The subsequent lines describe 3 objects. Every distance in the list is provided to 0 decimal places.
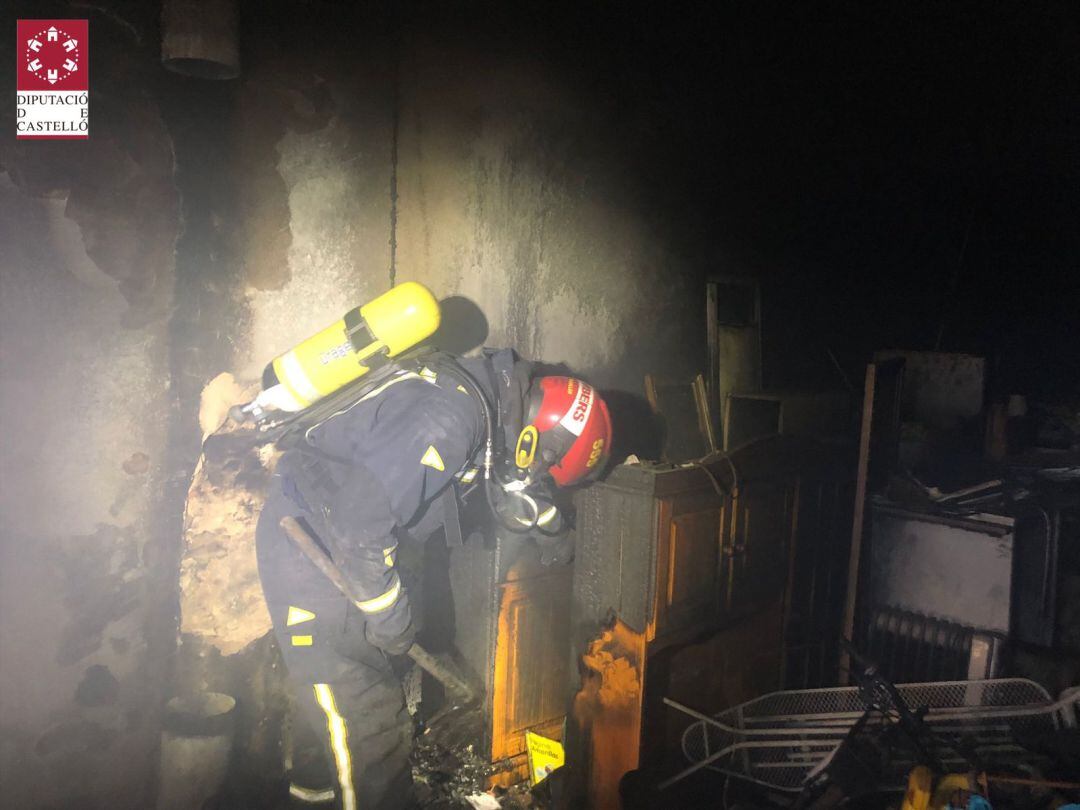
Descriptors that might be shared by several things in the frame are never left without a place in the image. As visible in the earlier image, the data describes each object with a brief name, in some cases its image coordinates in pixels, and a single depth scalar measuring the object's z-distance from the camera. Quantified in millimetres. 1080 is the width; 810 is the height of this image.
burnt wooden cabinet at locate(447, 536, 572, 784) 3754
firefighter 2789
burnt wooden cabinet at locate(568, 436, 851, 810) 3371
